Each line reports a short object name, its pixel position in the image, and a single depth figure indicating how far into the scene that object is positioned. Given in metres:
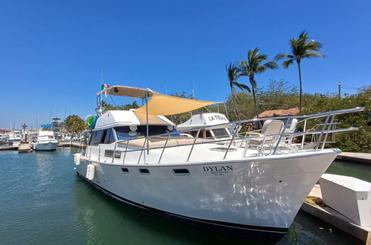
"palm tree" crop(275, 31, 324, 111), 28.27
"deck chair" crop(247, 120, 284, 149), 6.56
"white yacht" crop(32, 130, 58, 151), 38.84
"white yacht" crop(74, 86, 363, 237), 5.25
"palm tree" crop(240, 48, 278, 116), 31.02
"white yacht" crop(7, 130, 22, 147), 47.65
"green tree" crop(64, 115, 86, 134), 63.09
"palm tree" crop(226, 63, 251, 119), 31.22
